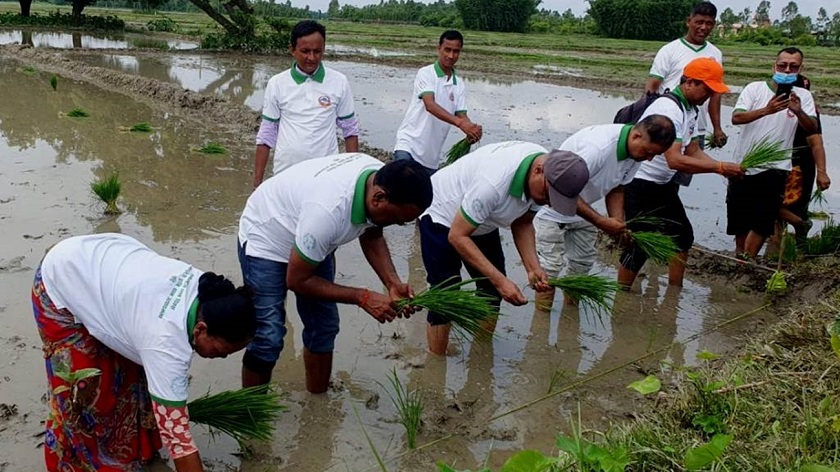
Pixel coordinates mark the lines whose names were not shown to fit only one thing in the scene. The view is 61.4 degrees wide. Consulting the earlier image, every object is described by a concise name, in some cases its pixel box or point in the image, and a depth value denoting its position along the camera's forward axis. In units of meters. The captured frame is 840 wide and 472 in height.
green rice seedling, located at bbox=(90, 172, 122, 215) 5.70
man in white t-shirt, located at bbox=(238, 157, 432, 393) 2.64
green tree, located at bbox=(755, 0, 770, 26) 74.01
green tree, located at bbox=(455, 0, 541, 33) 50.41
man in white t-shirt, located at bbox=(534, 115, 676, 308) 3.89
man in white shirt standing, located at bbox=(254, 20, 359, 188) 4.44
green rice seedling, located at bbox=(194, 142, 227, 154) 8.19
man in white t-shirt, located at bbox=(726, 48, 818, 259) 5.38
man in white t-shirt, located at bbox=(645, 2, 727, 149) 5.38
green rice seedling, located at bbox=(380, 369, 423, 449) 3.13
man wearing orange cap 4.39
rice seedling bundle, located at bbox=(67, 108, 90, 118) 10.02
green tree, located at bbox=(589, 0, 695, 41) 42.16
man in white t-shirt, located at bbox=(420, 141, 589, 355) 3.12
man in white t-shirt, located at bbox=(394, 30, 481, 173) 5.36
